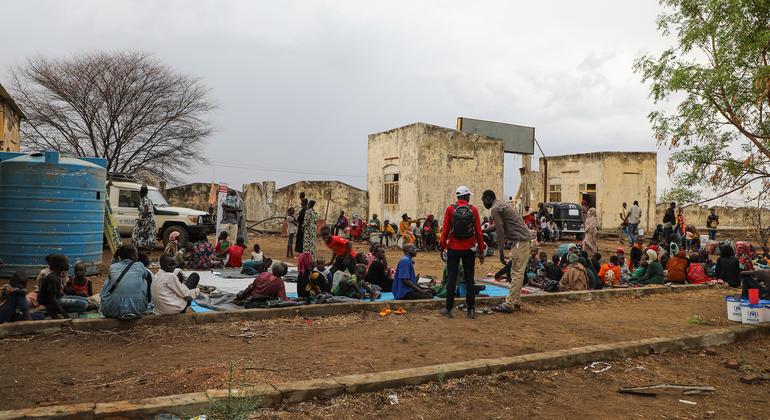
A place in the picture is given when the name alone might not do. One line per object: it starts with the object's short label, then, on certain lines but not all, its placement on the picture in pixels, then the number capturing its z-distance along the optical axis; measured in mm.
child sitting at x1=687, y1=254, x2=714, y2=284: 10484
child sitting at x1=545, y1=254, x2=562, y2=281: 9469
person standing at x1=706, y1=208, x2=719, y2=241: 18609
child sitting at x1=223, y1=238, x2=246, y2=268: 10984
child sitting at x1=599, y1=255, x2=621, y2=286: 9828
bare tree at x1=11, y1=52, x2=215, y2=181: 21312
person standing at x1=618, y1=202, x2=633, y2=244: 19594
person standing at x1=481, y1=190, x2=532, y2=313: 7160
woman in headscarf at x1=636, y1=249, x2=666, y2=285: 9977
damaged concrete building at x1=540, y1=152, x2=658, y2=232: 26625
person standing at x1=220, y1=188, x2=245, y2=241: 13031
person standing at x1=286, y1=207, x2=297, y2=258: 13836
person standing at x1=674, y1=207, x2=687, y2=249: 17188
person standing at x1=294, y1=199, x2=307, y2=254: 12287
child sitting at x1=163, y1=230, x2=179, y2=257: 10078
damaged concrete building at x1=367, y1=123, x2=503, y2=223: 19688
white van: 13172
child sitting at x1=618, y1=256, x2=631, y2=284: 10383
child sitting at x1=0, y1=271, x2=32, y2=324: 5348
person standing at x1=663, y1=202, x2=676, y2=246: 17098
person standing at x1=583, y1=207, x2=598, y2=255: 12398
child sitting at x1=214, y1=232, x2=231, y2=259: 12086
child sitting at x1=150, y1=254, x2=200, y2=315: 5773
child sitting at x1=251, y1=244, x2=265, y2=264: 11117
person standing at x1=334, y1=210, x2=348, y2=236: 18281
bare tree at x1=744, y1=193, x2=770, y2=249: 10578
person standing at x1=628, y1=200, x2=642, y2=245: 18188
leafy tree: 9461
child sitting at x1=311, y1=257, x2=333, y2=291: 7477
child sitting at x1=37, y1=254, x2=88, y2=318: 5707
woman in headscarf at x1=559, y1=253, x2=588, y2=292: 9055
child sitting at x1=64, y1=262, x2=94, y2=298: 6531
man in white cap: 6582
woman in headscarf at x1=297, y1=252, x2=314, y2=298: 7453
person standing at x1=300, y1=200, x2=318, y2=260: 11977
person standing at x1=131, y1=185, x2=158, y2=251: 11805
